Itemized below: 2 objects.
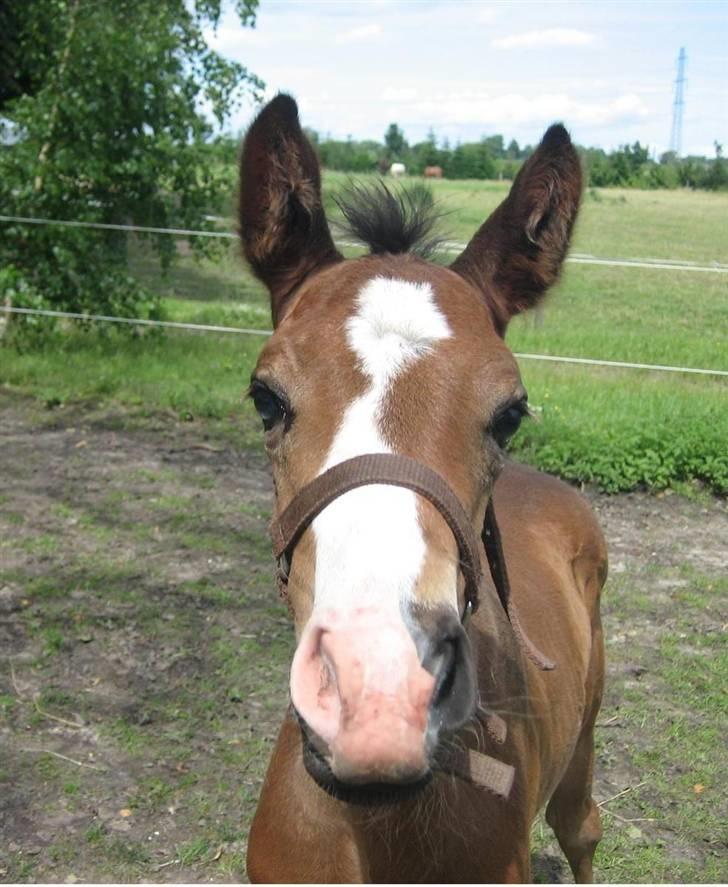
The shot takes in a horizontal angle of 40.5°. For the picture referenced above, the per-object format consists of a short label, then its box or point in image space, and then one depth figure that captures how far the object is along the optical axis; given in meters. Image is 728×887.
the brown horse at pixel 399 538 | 1.46
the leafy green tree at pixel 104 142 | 8.99
